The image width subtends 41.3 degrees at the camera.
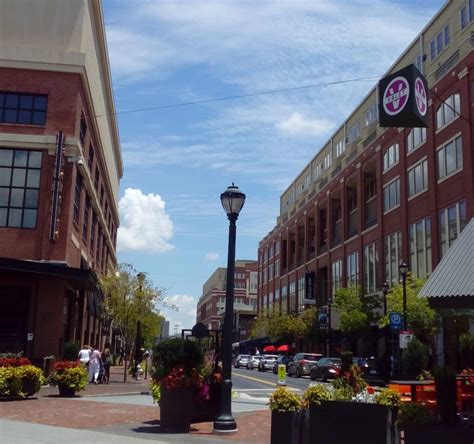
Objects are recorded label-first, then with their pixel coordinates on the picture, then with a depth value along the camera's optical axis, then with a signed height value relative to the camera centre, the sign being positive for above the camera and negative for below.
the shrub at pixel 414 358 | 29.86 -0.08
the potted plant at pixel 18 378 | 17.38 -0.99
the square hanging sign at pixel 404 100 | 13.96 +5.70
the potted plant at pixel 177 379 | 12.43 -0.62
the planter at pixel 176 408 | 12.36 -1.19
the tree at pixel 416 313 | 32.94 +2.22
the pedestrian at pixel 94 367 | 27.06 -0.96
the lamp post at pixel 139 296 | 31.58 +2.45
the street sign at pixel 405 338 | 27.97 +0.77
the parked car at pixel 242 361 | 66.30 -1.14
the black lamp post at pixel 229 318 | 12.05 +0.64
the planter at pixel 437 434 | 7.61 -0.93
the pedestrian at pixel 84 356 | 27.38 -0.50
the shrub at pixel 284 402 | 9.54 -0.76
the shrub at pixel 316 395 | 9.16 -0.61
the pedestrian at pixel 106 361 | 29.03 -0.76
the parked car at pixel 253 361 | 60.48 -1.06
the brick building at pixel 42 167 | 28.77 +8.37
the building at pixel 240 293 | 140.00 +13.62
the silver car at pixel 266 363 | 55.38 -1.04
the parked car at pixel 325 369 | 35.49 -0.90
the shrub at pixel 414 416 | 8.11 -0.76
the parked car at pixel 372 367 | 34.03 -0.70
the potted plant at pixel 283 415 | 9.44 -0.94
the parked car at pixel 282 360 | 52.50 -0.73
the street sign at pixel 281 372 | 24.95 -0.81
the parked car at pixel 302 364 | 42.72 -0.81
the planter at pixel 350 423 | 8.43 -0.93
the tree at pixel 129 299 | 31.75 +2.36
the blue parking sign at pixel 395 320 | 30.34 +1.67
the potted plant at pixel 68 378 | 19.38 -1.05
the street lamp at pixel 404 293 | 30.01 +2.93
